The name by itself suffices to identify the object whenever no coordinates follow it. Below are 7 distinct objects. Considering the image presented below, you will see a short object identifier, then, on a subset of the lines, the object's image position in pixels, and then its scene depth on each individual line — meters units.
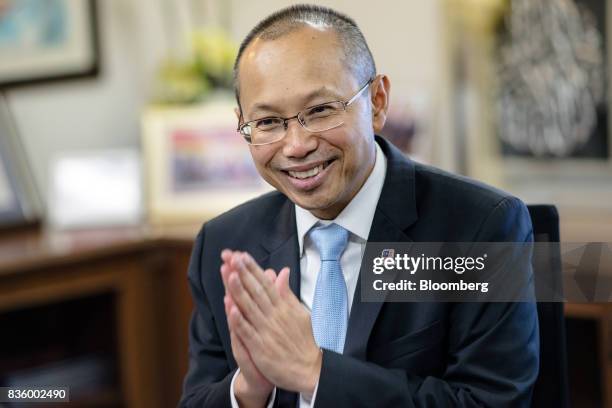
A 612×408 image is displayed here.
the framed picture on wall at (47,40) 6.23
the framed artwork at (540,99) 4.91
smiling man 2.43
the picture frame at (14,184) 6.00
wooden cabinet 5.30
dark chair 2.73
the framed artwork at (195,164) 6.04
